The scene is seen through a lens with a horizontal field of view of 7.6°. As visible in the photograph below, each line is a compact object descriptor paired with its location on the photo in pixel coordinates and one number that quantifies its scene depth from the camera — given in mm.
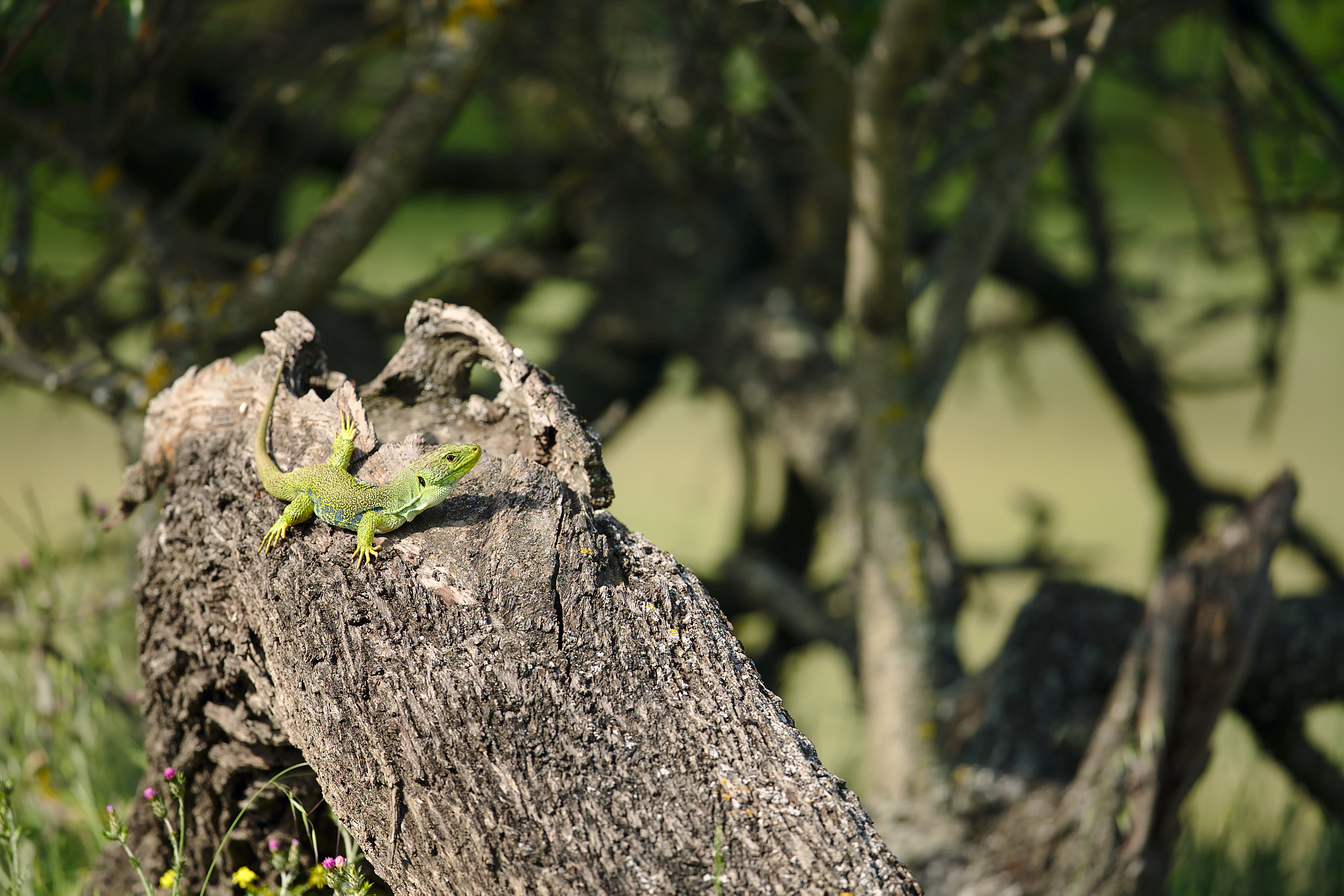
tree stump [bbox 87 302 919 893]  8499
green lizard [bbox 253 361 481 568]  8615
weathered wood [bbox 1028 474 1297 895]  9112
